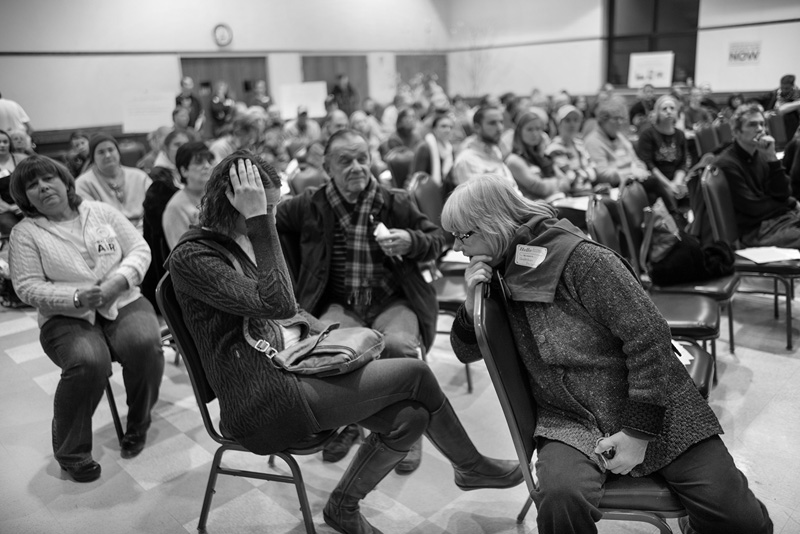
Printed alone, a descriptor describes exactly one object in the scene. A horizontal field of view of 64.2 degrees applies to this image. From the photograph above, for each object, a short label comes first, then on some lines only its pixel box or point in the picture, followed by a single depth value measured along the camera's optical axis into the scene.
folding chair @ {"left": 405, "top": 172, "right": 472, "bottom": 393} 2.80
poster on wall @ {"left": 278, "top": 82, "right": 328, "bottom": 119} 10.35
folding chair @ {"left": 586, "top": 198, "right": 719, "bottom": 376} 2.32
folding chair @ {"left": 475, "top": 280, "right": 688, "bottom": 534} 1.42
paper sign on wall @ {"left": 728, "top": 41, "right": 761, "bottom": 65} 11.36
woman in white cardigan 2.33
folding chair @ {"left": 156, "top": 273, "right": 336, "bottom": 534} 1.76
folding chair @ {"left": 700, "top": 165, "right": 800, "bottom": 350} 2.95
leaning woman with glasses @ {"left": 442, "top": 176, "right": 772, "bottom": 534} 1.38
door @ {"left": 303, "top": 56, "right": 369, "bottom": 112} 13.09
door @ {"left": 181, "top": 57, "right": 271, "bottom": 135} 11.50
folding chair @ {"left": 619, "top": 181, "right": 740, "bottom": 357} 2.66
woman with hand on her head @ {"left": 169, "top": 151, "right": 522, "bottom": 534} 1.67
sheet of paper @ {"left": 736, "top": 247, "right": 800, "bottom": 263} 2.96
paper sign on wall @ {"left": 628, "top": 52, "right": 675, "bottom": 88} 12.12
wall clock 11.68
